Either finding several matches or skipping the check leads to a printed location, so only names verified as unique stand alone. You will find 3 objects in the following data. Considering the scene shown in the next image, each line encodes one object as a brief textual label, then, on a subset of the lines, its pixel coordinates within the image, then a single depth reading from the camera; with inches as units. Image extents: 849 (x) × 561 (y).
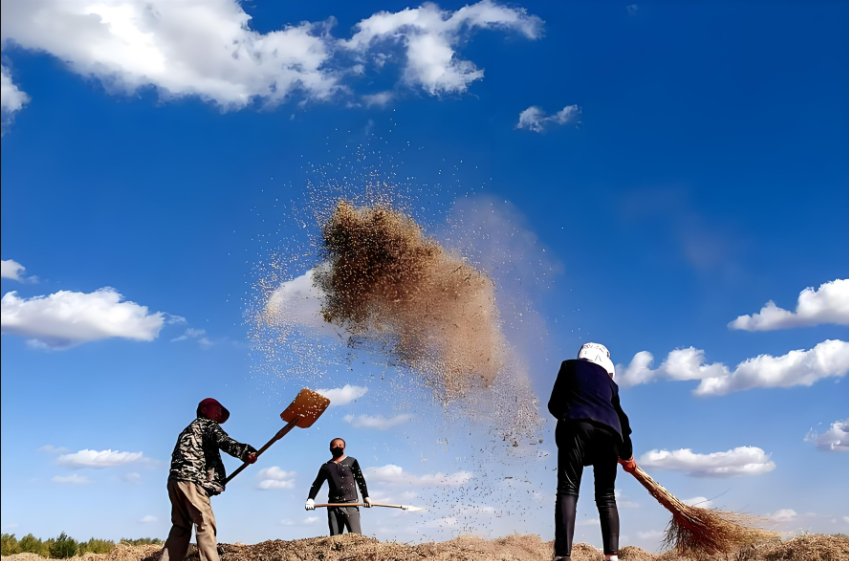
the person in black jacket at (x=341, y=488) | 327.9
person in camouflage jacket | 241.8
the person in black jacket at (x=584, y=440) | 197.0
